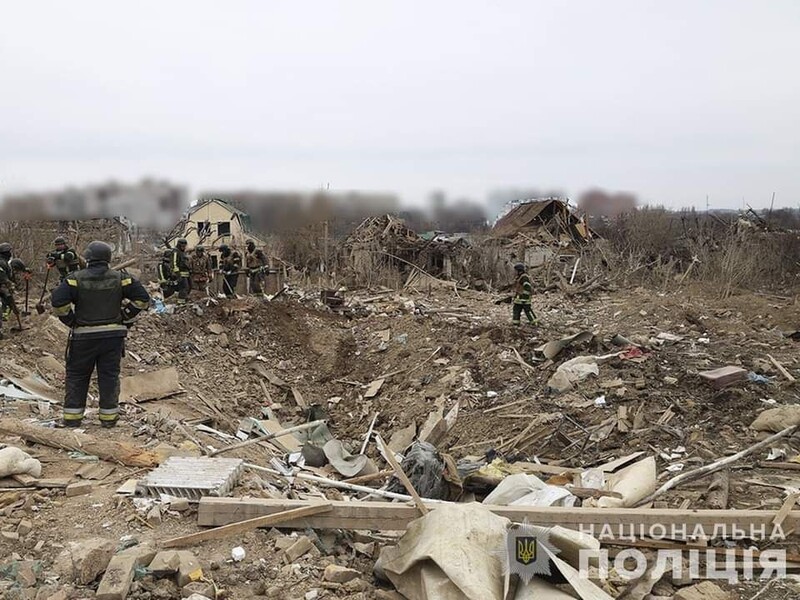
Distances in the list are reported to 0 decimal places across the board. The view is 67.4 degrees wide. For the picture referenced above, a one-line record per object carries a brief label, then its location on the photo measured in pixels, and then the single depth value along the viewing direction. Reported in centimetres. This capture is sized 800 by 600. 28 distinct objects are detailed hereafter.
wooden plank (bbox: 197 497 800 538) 407
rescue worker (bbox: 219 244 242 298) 1411
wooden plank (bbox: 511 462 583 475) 618
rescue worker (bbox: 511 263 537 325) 1193
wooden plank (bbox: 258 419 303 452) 756
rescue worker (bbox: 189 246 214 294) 1373
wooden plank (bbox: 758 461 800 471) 557
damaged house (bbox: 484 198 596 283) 2450
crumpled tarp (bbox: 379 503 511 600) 297
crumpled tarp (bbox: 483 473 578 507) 470
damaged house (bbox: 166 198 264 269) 2306
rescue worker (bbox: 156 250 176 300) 1255
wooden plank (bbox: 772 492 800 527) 413
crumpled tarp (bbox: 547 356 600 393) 858
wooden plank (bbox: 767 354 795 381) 819
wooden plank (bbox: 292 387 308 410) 1011
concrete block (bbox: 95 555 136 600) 301
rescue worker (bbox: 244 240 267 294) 1459
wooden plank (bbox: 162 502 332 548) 368
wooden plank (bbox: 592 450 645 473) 600
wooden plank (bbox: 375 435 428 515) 377
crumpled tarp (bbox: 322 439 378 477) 646
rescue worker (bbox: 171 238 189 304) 1223
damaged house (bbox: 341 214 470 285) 2369
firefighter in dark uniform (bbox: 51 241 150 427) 561
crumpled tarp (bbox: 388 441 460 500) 519
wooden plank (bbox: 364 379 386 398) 1030
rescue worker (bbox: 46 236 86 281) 953
